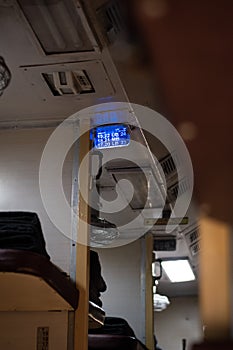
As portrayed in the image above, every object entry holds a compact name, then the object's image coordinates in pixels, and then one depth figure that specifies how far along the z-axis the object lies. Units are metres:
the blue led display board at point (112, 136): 2.30
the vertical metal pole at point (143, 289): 3.24
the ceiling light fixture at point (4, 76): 1.83
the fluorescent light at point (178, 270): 4.26
